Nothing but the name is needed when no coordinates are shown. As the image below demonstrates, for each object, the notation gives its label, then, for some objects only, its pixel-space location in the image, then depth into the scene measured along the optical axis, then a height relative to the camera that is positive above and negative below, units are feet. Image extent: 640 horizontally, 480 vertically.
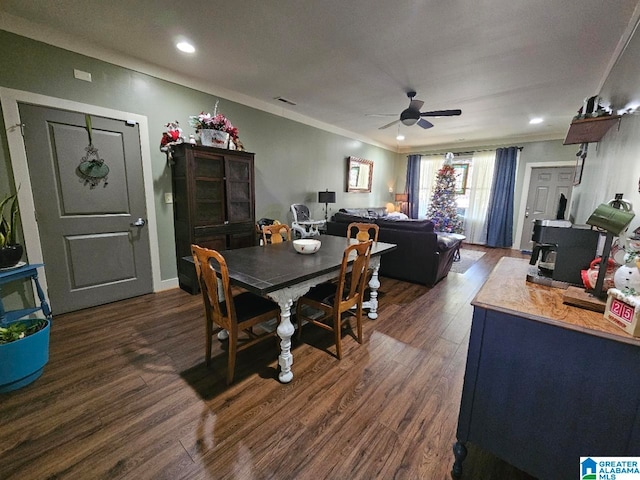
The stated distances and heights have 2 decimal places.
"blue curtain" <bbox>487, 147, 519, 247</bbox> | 19.97 +0.03
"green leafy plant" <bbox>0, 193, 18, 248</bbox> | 6.86 -0.86
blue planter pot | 5.26 -3.52
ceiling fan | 11.12 +3.64
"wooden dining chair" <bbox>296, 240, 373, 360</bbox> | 6.25 -2.61
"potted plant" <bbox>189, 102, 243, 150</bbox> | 10.14 +2.53
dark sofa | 11.67 -2.47
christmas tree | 22.11 -0.48
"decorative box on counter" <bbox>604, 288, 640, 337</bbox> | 2.73 -1.20
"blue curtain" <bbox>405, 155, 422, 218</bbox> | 24.79 +1.31
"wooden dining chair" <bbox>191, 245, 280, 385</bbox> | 5.17 -2.58
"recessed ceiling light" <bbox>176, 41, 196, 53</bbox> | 8.35 +4.73
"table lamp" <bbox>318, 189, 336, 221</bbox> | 17.03 -0.05
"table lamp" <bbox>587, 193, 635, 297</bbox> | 3.17 -0.27
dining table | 5.17 -1.65
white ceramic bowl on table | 7.20 -1.38
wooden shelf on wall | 6.11 +1.84
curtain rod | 20.84 +3.94
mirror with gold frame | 20.39 +1.83
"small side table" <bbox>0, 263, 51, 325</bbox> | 6.68 -2.52
